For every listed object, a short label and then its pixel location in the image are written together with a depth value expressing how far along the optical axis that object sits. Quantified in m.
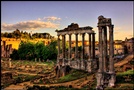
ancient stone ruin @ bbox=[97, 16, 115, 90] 24.84
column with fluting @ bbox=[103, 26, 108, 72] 25.69
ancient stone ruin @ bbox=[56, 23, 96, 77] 35.53
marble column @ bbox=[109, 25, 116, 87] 24.64
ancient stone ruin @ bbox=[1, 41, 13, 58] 85.44
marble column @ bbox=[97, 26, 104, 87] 25.02
